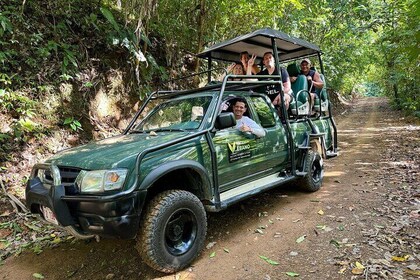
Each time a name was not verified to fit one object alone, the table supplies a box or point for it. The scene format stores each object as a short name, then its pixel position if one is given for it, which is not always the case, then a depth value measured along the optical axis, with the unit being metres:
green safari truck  2.76
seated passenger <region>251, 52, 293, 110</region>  5.41
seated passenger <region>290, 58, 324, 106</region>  6.72
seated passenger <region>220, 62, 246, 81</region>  6.20
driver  4.06
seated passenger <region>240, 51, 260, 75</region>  5.96
